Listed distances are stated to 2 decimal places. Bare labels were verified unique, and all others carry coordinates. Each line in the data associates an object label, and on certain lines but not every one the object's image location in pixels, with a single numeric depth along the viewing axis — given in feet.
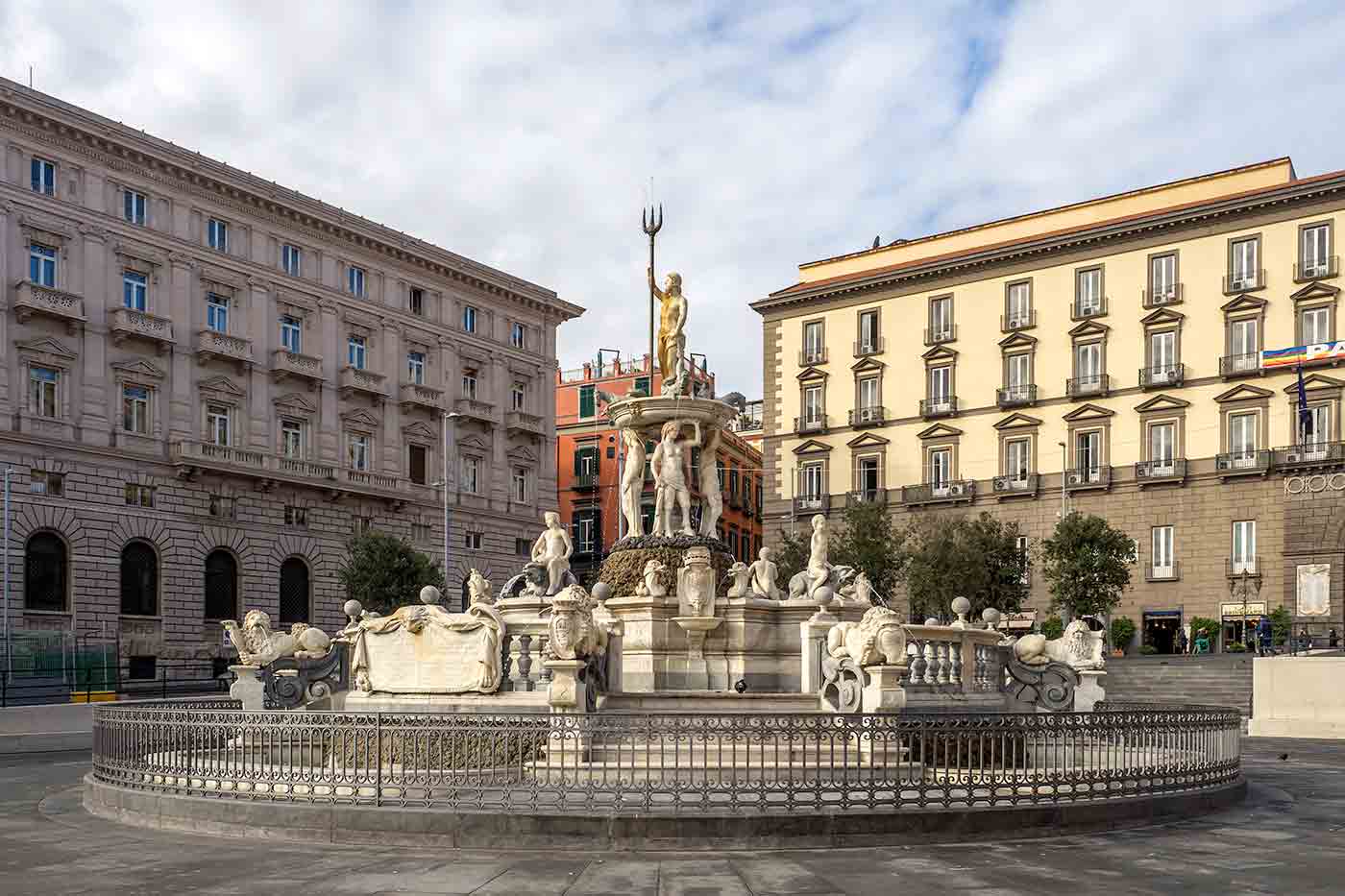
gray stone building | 143.02
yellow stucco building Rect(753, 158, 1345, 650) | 165.89
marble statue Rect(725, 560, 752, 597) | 61.67
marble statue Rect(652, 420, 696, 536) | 66.44
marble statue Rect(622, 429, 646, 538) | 67.67
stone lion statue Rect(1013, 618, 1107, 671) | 64.90
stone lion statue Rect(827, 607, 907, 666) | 47.78
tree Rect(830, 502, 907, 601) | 172.35
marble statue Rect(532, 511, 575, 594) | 70.38
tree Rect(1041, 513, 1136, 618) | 161.68
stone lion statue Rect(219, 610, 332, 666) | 65.92
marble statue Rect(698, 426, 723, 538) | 67.56
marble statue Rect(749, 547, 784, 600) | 65.41
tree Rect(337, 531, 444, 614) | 159.84
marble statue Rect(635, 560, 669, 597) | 61.52
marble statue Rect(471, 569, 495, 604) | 66.33
